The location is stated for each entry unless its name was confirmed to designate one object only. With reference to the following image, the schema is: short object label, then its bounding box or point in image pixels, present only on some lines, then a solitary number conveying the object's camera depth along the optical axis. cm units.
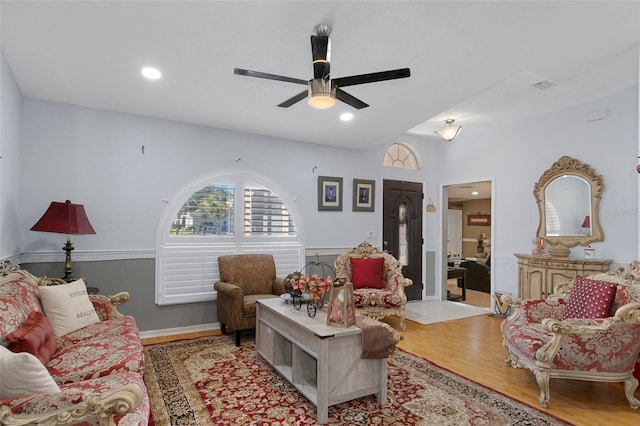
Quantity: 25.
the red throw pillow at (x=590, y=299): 283
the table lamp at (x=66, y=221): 332
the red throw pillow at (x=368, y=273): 491
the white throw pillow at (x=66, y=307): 265
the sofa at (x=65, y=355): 135
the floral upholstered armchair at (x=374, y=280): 454
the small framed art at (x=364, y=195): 587
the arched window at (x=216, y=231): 439
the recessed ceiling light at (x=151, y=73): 316
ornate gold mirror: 437
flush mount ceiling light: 509
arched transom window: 632
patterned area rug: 246
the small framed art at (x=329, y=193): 553
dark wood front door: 620
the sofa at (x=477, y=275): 756
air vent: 391
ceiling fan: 248
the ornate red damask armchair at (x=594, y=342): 262
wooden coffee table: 246
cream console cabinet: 414
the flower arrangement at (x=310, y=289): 299
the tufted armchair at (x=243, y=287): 387
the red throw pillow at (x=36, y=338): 195
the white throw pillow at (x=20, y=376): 133
